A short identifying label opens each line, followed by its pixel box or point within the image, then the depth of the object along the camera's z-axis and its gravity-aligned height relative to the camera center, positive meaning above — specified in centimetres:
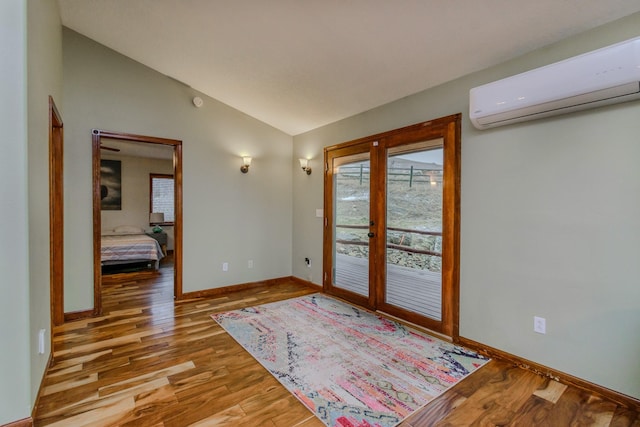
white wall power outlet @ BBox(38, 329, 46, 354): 193 -86
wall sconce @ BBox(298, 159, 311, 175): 463 +68
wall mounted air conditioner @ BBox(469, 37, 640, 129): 177 +81
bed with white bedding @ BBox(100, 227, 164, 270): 526 -75
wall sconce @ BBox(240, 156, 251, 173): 439 +65
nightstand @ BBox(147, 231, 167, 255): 663 -63
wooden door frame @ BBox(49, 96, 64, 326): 305 -18
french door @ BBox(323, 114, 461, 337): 288 -15
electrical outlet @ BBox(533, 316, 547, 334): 229 -87
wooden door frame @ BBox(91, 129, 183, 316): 343 +5
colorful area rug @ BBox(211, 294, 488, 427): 193 -123
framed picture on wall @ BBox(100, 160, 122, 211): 687 +53
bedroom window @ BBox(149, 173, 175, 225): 755 +34
